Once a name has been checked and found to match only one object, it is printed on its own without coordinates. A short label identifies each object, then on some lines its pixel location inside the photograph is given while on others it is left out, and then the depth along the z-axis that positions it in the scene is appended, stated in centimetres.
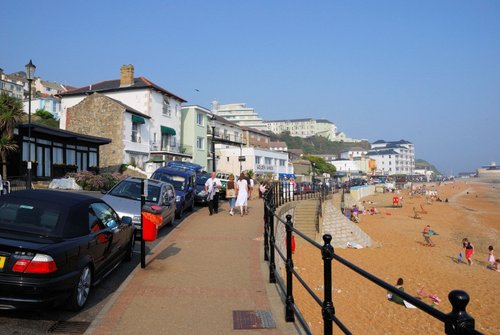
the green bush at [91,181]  2471
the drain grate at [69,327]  481
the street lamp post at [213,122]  2539
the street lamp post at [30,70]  1931
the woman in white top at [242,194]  1708
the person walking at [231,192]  1783
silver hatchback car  1080
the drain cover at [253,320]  510
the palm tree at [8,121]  2252
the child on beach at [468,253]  2048
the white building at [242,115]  15275
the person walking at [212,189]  1761
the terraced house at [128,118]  3700
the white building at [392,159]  17150
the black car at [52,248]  462
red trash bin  793
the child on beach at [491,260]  2013
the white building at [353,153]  15632
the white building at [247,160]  5716
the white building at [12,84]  8688
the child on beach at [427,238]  2534
